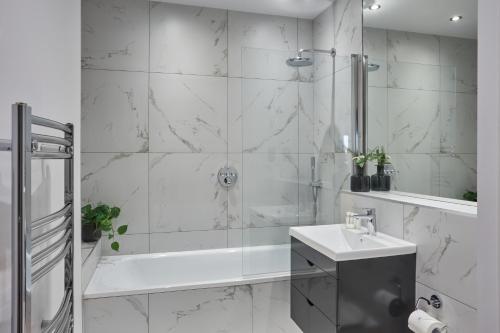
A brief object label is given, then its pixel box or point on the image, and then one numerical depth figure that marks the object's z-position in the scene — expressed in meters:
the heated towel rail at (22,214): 0.73
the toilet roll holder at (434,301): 1.61
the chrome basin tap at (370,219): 2.08
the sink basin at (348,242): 1.73
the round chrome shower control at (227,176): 3.12
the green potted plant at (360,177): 2.40
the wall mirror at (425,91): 1.70
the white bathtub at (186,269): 2.25
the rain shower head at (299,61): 2.48
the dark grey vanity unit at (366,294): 1.71
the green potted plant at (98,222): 2.58
